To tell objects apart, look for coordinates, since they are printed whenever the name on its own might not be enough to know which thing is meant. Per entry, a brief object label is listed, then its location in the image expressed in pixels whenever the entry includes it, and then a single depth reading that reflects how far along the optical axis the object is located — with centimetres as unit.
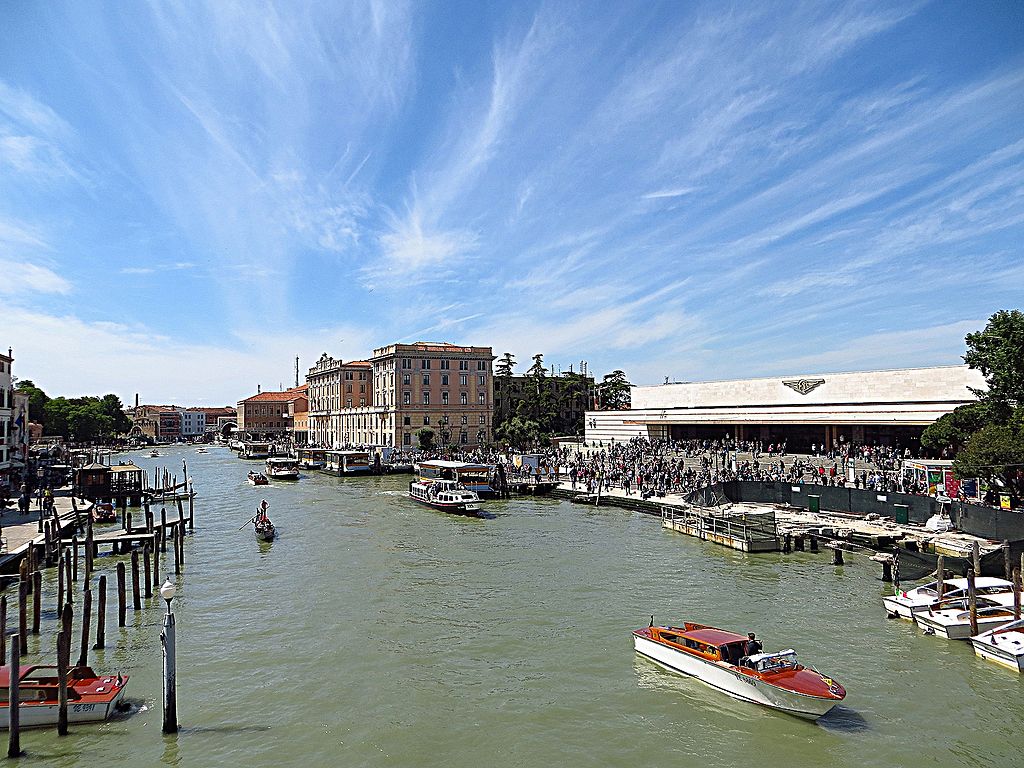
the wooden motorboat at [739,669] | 1536
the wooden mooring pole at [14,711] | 1397
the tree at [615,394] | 11838
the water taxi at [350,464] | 8031
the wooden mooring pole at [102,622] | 2042
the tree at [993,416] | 3350
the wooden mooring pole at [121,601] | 2253
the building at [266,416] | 17500
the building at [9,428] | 5681
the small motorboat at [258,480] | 7200
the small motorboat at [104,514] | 4419
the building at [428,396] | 9656
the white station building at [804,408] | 5567
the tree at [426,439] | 9275
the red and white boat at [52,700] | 1502
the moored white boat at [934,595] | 2175
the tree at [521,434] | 8819
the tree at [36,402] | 12231
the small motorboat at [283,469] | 7800
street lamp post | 1432
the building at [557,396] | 11588
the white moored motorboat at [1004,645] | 1808
